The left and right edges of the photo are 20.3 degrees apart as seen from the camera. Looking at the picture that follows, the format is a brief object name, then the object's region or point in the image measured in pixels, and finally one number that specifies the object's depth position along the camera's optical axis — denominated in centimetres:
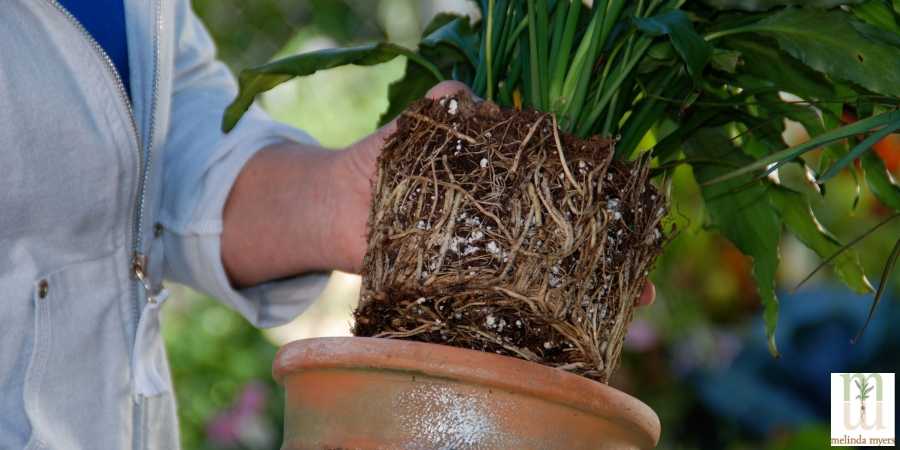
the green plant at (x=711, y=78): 125
